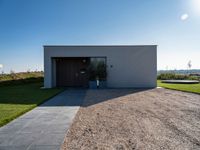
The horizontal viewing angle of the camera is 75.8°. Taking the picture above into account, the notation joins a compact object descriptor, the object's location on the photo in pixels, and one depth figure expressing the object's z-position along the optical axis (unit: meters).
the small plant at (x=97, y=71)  9.31
